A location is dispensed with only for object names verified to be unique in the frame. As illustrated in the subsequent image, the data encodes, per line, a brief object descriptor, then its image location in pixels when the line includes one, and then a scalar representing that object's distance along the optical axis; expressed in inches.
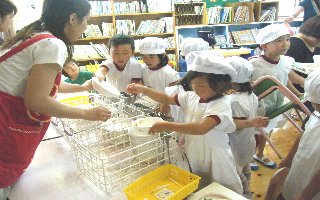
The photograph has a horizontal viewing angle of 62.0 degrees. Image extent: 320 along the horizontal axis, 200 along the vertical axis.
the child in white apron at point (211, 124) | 44.9
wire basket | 37.1
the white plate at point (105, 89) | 45.4
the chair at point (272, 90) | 73.0
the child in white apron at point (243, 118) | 64.1
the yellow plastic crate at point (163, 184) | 33.2
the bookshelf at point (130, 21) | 179.2
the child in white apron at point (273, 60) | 86.8
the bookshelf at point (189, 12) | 204.5
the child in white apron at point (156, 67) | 88.1
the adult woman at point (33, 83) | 33.5
